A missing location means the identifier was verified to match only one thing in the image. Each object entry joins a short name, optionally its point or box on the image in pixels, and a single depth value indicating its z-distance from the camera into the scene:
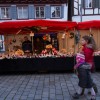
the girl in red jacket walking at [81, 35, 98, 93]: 2.78
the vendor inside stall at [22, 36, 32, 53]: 5.41
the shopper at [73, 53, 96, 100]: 2.79
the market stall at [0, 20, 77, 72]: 4.89
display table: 4.89
